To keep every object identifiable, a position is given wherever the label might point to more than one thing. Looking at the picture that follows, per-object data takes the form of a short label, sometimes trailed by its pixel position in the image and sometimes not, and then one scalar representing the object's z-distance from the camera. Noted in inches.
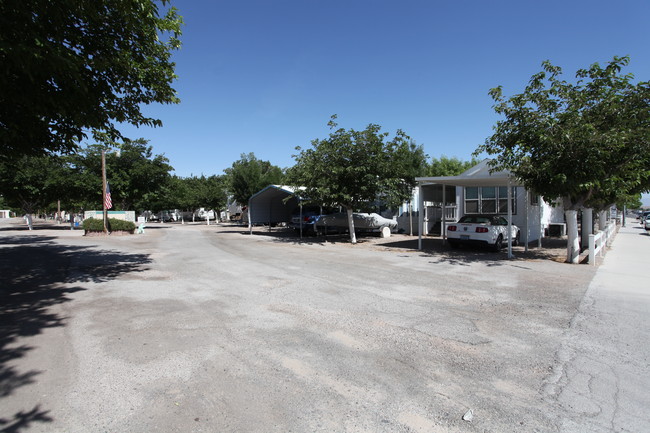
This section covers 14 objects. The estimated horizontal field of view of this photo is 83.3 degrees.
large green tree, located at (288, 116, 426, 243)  642.8
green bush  879.7
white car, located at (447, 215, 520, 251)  524.7
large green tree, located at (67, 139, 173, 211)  1183.6
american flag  836.0
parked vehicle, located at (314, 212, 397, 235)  859.4
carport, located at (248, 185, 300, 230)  993.5
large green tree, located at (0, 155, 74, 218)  1126.4
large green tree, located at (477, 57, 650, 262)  375.2
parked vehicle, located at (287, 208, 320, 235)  862.5
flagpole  837.7
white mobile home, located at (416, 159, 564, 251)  730.8
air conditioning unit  864.3
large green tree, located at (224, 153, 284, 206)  1393.9
